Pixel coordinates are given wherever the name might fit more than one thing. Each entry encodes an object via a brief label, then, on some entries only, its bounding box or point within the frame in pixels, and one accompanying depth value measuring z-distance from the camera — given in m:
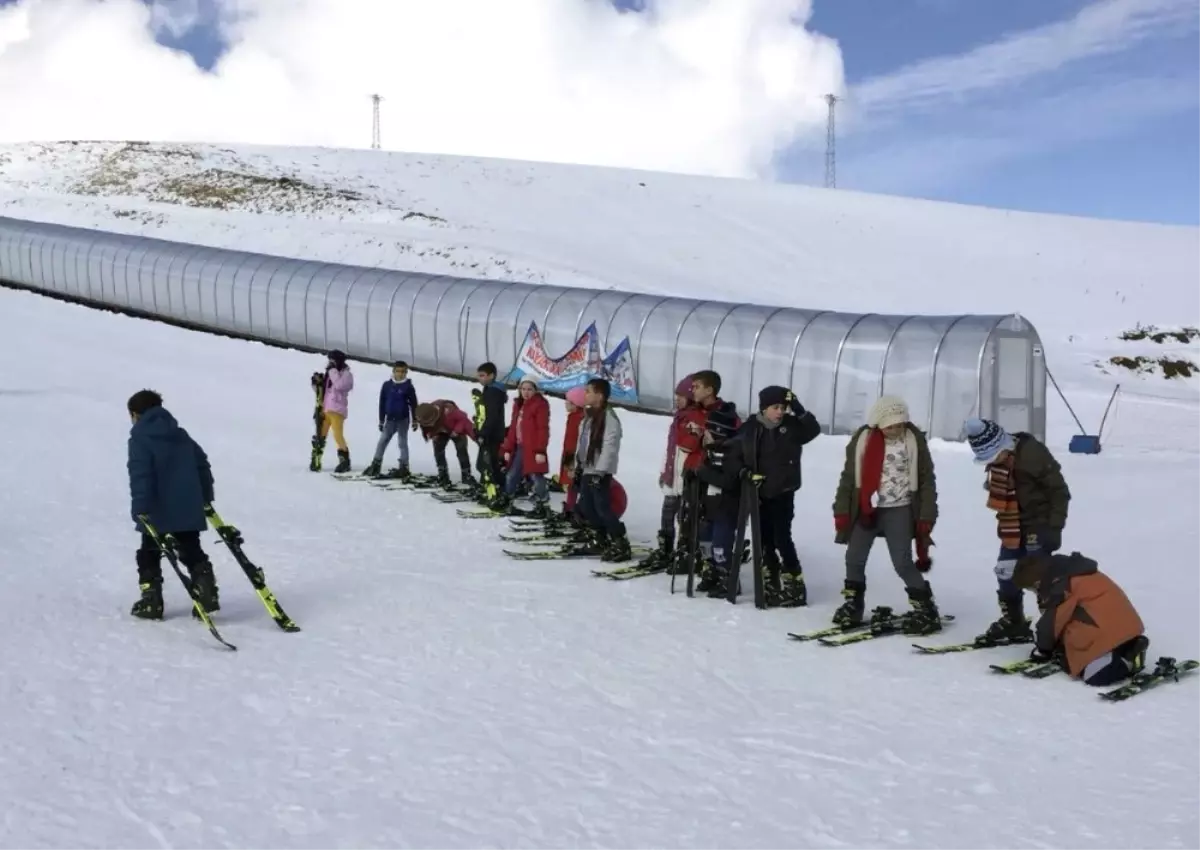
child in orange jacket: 6.44
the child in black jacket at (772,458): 8.10
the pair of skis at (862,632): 7.50
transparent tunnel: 18.75
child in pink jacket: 14.39
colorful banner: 22.56
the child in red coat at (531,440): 11.64
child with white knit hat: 7.40
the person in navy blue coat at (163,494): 7.39
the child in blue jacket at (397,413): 14.02
